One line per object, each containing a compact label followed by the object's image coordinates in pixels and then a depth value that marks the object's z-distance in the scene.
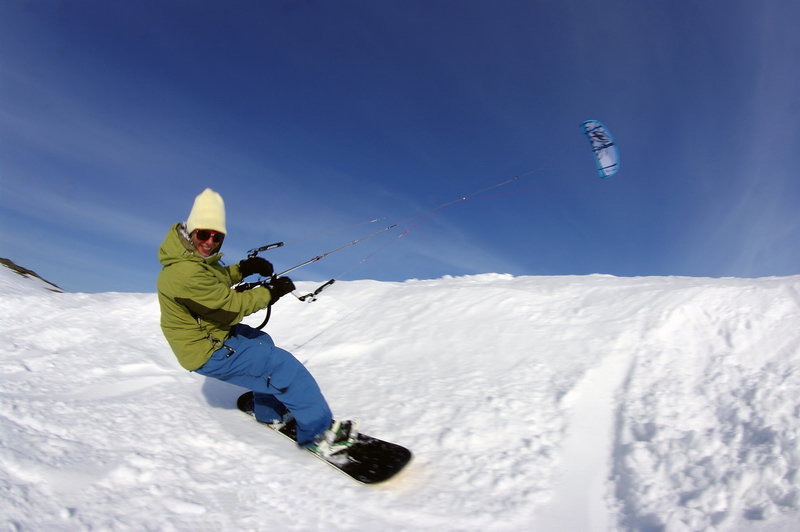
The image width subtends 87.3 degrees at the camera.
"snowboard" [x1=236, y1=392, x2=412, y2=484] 3.23
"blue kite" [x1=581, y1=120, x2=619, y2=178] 10.67
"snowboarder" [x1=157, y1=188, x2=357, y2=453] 3.22
